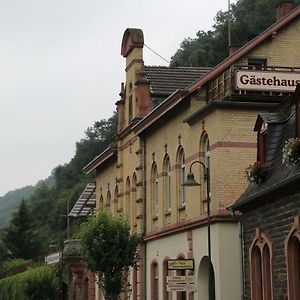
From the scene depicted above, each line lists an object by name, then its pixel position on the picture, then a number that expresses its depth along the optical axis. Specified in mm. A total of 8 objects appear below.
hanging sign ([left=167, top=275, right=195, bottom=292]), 23234
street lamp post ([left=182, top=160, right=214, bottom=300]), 21861
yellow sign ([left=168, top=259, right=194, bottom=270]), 23453
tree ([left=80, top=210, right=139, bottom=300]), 30562
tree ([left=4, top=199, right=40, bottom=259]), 96188
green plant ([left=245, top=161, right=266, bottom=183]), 20938
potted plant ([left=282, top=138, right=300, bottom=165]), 17969
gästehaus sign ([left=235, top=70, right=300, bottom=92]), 24828
